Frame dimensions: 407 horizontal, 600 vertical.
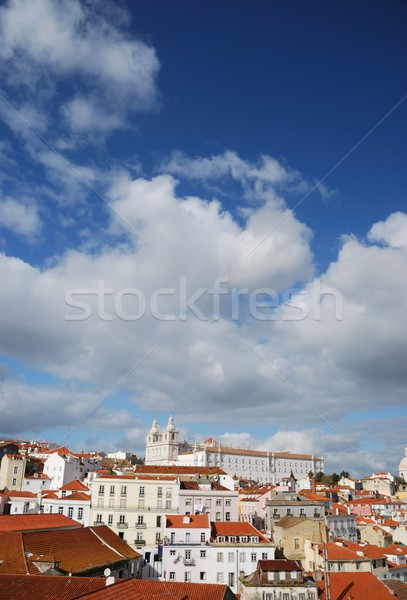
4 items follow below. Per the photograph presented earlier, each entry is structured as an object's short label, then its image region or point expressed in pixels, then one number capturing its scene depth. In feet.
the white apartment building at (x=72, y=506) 205.98
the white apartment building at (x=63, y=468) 305.94
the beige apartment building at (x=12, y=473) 290.15
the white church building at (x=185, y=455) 622.13
